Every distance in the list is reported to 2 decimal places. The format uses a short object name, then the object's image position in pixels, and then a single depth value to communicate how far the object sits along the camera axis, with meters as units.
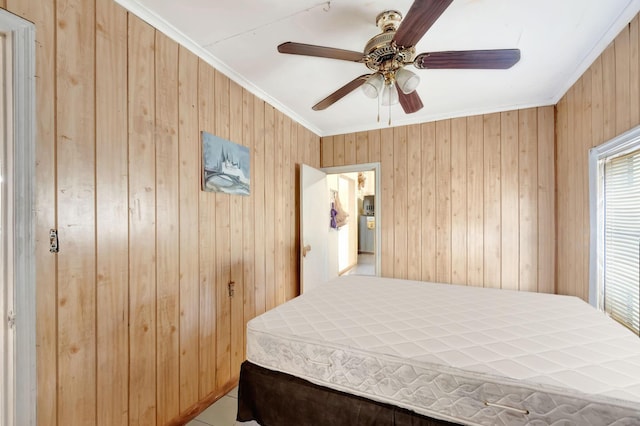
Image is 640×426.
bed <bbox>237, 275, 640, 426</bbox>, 0.81
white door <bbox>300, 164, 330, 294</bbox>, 2.95
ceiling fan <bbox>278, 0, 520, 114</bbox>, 1.24
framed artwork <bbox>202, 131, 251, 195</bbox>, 1.84
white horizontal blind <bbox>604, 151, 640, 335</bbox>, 1.51
